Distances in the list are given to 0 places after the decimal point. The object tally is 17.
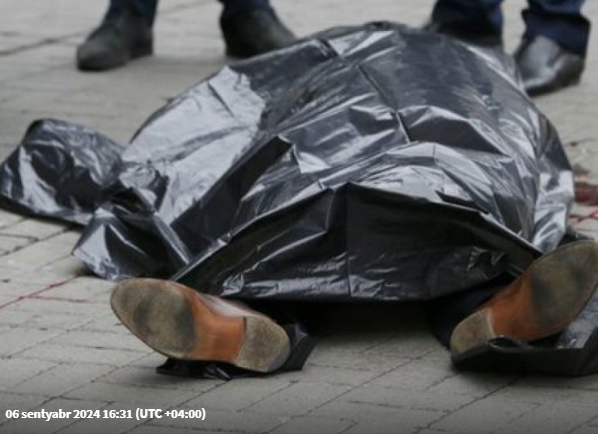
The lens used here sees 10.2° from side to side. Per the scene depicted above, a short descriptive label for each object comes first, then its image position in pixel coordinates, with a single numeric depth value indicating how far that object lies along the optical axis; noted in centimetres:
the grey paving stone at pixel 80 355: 753
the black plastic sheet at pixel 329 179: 754
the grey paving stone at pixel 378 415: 668
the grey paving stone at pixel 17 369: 729
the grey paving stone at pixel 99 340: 769
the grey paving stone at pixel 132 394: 700
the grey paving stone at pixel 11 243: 929
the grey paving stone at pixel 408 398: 691
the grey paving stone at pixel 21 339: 769
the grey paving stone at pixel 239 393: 694
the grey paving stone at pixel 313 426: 662
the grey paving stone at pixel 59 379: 717
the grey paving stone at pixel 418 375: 718
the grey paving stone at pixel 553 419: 660
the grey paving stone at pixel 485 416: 664
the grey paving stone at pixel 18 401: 694
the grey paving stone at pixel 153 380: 717
